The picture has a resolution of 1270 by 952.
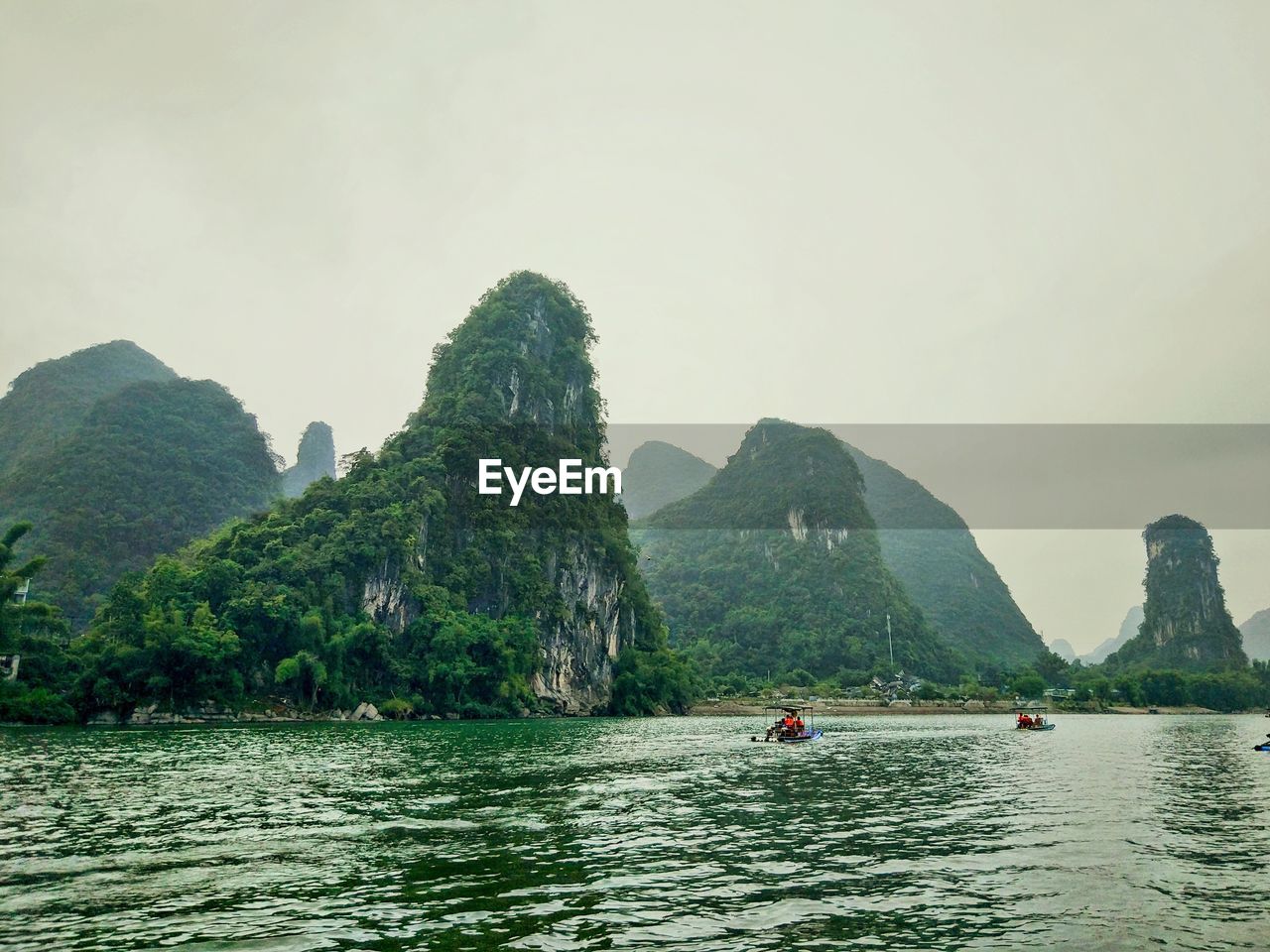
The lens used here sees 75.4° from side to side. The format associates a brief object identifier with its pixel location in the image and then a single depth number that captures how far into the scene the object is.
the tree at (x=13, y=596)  43.28
